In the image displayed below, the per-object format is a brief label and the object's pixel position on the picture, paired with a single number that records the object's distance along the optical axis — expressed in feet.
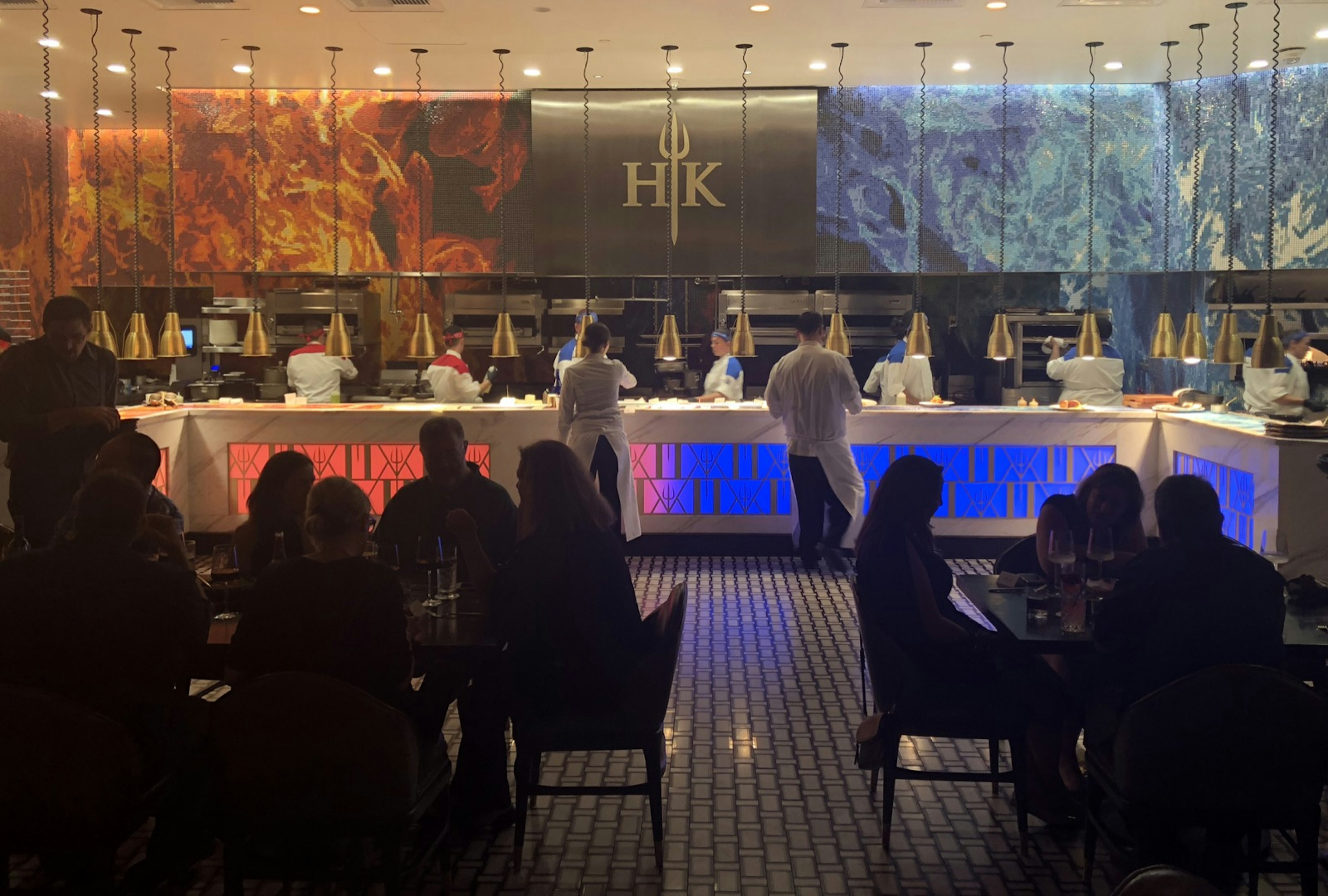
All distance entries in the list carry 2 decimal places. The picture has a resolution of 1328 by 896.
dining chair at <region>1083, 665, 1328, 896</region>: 9.29
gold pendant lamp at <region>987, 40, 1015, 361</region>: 25.21
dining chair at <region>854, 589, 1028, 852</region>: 12.14
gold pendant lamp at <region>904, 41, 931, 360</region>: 24.98
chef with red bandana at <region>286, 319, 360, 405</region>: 35.50
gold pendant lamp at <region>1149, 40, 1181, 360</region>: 23.70
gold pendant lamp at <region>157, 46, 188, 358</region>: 25.63
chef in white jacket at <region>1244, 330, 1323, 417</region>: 28.45
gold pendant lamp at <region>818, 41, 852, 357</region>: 30.81
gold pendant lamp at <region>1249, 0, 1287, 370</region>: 19.84
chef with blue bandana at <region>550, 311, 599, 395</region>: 27.84
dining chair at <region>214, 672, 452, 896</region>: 9.00
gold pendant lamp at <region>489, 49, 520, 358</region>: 26.25
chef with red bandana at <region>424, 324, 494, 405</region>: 33.83
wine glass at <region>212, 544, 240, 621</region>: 12.73
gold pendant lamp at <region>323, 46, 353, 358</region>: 24.72
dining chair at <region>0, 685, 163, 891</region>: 8.91
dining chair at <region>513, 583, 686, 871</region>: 11.79
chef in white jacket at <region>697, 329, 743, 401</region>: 34.37
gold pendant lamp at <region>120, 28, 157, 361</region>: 25.12
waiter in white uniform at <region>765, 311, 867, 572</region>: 26.73
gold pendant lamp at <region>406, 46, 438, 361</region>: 25.57
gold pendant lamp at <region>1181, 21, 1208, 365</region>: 23.18
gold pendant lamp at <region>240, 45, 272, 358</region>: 25.36
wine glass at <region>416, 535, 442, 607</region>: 12.53
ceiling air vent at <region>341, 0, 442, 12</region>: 22.57
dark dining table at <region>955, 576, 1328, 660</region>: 11.16
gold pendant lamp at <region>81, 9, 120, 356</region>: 24.13
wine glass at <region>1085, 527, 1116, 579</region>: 13.71
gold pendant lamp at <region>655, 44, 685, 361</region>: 27.32
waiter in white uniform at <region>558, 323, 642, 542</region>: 26.21
